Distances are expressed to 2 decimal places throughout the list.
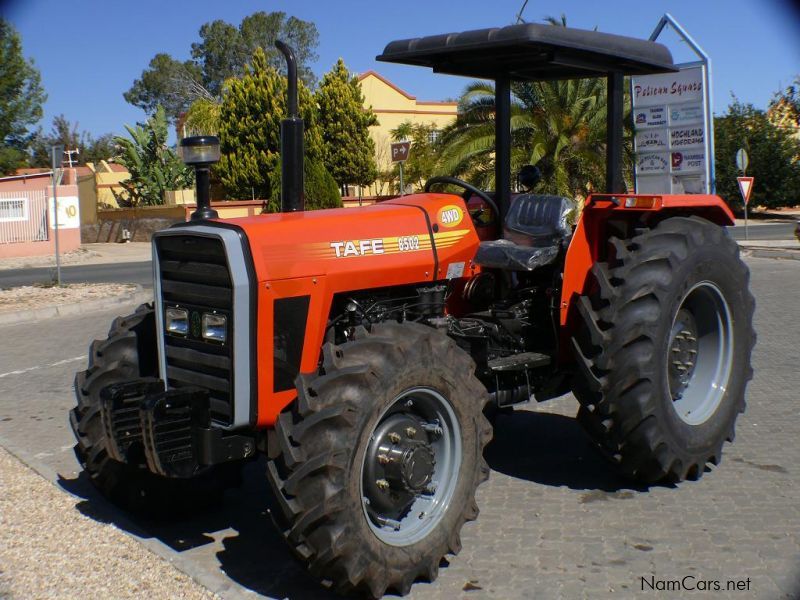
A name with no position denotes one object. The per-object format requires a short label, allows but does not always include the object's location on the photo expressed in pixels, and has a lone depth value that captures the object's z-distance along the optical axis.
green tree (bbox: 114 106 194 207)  36.97
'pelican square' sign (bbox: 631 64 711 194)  20.41
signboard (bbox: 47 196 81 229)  27.97
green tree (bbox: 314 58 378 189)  39.06
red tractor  3.96
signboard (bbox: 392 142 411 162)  13.91
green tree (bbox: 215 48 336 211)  36.88
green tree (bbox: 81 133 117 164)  70.75
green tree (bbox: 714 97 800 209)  40.28
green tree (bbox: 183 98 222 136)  41.59
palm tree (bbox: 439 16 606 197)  18.84
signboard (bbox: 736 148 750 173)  25.06
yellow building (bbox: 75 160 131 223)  41.19
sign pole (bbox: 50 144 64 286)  15.68
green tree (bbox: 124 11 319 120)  71.56
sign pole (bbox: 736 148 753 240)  25.06
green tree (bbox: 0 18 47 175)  35.91
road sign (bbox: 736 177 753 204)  24.02
